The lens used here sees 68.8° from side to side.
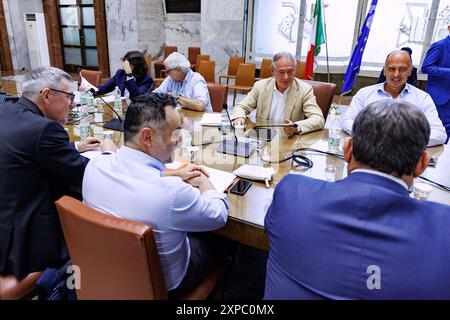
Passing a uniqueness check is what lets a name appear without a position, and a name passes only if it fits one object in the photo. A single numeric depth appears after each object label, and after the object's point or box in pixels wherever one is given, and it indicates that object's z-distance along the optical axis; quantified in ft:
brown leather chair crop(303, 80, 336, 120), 9.39
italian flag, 14.53
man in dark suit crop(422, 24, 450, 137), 10.17
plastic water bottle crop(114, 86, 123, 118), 9.42
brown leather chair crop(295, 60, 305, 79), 18.96
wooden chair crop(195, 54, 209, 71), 21.28
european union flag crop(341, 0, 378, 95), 12.12
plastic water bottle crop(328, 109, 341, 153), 6.37
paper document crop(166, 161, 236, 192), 4.78
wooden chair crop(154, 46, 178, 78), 23.00
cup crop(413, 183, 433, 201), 4.44
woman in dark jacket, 10.50
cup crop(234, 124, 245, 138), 7.59
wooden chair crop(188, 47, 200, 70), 24.18
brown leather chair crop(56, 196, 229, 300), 2.86
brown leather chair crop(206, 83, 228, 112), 10.38
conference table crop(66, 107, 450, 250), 4.05
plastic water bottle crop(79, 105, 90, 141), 6.99
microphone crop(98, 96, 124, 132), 7.66
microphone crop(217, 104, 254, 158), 6.15
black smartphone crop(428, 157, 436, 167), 5.80
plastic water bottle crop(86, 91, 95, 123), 9.08
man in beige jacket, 8.37
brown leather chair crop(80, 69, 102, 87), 13.20
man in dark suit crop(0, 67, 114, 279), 4.31
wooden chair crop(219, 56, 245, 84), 21.29
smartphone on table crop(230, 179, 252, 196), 4.60
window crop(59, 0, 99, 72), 28.19
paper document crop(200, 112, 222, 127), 8.09
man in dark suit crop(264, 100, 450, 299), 2.41
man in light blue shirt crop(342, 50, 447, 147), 7.57
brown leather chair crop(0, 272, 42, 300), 4.09
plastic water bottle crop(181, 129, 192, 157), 6.07
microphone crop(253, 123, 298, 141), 7.19
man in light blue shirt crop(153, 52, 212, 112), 9.77
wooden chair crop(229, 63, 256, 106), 19.25
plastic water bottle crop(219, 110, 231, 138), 7.45
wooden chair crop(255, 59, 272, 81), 20.21
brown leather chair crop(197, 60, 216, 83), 19.33
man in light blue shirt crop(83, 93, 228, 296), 3.34
